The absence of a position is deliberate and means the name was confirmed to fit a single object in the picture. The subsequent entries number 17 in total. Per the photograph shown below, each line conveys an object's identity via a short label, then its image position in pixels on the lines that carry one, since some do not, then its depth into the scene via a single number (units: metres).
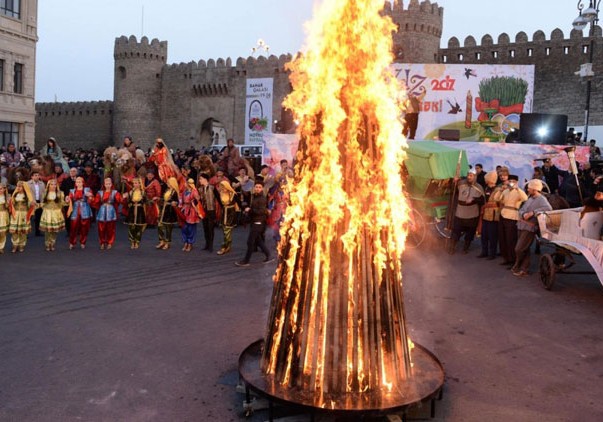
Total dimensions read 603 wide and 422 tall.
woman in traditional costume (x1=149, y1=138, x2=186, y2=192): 12.30
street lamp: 15.15
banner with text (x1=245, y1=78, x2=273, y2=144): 37.72
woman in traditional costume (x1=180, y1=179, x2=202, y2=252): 10.81
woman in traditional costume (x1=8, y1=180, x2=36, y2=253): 10.29
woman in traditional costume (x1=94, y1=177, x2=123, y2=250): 10.80
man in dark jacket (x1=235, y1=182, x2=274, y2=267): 9.70
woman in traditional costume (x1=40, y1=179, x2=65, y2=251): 10.55
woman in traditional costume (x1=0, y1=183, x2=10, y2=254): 10.14
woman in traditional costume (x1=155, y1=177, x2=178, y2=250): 11.09
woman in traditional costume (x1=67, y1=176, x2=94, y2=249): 10.74
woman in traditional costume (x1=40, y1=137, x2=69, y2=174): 15.31
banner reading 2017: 23.80
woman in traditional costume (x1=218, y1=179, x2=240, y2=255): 10.72
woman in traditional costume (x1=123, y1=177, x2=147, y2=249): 10.97
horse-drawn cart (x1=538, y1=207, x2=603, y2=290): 7.34
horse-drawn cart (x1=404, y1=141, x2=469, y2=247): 11.83
